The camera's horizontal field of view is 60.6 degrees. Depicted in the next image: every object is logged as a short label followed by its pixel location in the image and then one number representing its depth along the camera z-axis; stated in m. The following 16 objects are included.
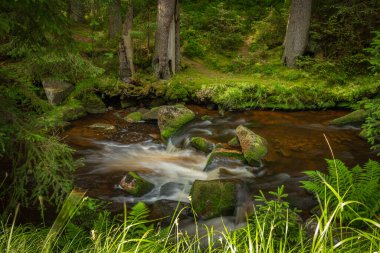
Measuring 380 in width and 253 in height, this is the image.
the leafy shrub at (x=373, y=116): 5.09
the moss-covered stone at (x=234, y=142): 8.79
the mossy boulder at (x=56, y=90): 10.97
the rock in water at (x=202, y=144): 8.74
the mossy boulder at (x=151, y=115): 10.99
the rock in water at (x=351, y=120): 10.16
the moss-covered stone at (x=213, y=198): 5.74
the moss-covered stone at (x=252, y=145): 7.79
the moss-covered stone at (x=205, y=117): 10.83
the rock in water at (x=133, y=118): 10.98
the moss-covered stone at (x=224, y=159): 7.71
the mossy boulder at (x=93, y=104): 11.41
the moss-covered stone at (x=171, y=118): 9.87
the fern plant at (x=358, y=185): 4.81
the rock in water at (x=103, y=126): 10.21
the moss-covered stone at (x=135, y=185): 6.59
